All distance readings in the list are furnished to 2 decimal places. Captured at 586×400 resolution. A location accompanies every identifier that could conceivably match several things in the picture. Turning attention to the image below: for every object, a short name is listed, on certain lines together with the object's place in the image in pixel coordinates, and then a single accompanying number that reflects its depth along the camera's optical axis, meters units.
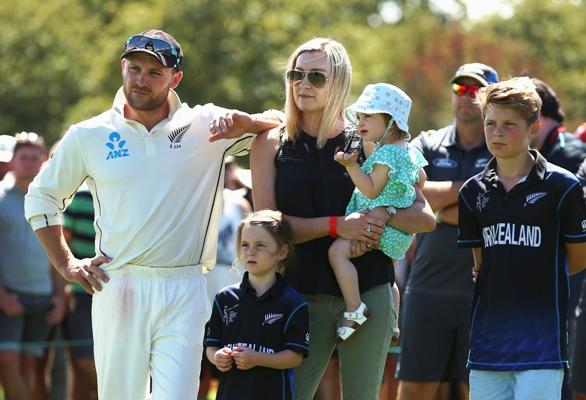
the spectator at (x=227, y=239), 21.87
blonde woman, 12.48
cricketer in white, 13.17
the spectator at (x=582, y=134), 21.31
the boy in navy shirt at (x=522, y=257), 12.18
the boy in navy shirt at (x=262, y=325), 12.31
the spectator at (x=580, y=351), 15.51
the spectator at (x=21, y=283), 22.12
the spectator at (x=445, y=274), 15.86
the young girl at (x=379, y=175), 12.29
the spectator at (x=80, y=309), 21.84
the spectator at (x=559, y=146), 16.42
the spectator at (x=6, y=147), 19.41
